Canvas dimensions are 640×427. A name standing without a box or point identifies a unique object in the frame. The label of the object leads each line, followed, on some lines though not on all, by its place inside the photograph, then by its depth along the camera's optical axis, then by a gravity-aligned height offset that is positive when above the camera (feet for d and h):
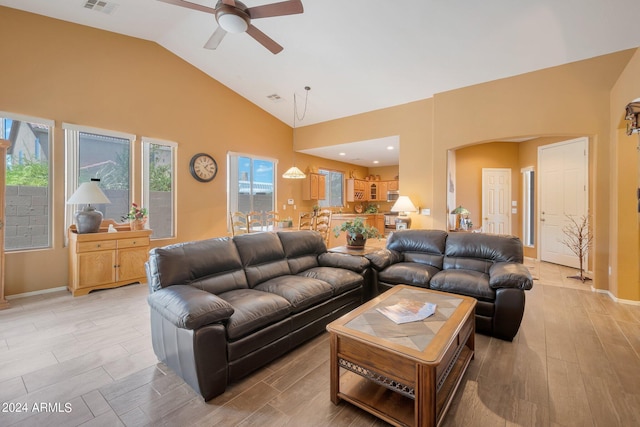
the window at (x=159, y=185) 16.47 +1.64
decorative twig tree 15.66 -1.55
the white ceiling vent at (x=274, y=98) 19.94 +8.19
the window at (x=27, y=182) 12.43 +1.37
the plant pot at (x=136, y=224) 14.76 -0.64
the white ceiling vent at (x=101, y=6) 12.26 +9.19
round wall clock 18.16 +2.94
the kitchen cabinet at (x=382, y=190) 33.12 +2.50
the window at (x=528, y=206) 20.97 +0.36
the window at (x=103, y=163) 13.87 +2.58
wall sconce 7.69 +2.68
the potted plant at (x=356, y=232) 12.59 -0.94
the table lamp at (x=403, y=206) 16.57 +0.31
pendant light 18.34 +7.65
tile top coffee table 4.87 -2.88
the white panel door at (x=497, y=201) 21.93 +0.77
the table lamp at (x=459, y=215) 17.98 -0.27
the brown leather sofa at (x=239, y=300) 5.98 -2.34
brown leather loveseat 8.54 -2.17
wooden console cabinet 12.76 -2.25
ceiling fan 8.32 +6.08
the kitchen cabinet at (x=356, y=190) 30.76 +2.35
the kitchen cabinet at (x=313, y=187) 25.71 +2.25
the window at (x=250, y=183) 20.68 +2.23
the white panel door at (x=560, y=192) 17.31 +1.23
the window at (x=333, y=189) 29.84 +2.46
